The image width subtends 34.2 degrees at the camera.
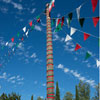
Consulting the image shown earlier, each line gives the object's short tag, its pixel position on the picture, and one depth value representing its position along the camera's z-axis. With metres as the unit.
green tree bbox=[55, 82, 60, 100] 42.12
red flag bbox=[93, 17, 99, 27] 6.42
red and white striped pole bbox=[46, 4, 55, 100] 6.98
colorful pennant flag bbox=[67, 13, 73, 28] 7.90
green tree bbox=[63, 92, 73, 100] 48.89
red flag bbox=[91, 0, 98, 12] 5.71
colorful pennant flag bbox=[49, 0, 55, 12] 9.02
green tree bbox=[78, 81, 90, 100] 49.08
